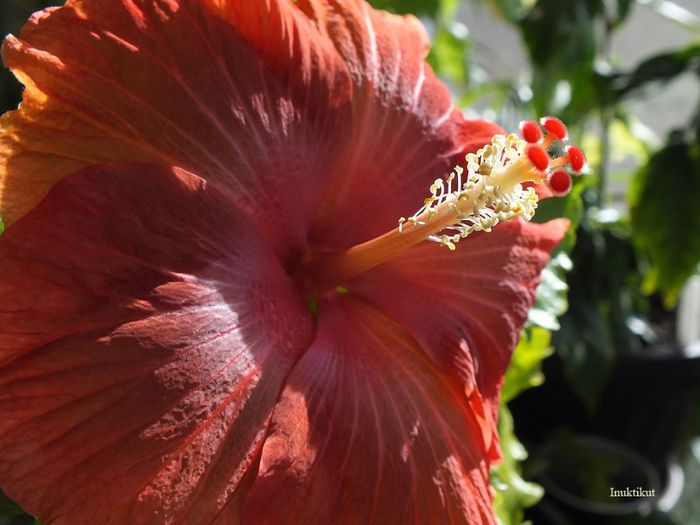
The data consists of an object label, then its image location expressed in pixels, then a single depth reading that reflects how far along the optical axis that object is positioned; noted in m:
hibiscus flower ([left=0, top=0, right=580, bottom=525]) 0.11
